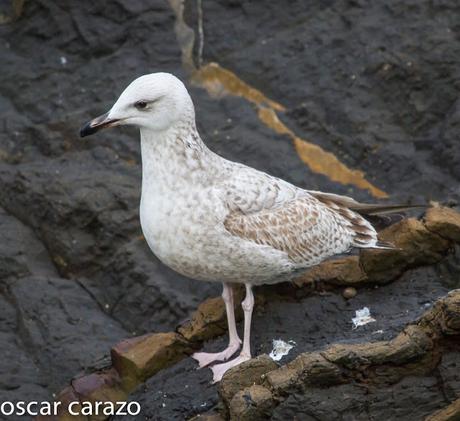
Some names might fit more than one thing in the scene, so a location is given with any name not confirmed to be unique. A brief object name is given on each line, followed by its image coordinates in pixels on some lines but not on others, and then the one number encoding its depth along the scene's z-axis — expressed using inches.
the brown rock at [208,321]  652.7
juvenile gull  608.7
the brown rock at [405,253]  662.5
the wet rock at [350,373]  504.7
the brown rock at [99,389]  633.0
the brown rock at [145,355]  634.8
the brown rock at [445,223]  655.8
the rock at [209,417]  545.0
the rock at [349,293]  660.1
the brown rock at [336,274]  666.2
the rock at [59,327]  707.4
